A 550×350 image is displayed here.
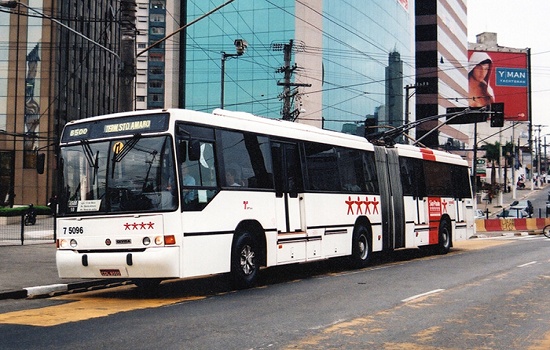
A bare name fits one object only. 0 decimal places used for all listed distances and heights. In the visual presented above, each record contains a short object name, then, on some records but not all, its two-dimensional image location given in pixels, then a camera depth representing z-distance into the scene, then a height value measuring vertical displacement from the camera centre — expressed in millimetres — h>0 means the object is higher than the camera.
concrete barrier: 45594 -926
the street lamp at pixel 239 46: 33812 +7874
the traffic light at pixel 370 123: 35062 +4420
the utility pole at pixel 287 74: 34834 +6961
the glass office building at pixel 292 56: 70500 +16195
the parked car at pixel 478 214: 54191 -317
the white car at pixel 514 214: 53125 -307
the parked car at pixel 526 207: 55138 +238
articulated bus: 11734 +268
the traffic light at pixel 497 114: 33062 +4486
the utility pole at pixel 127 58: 16953 +3696
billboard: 140875 +26488
